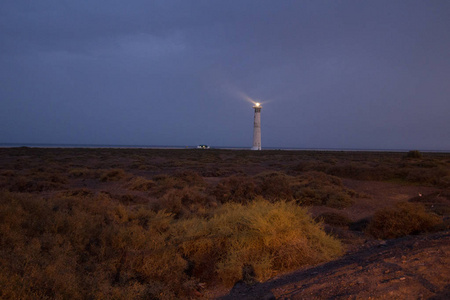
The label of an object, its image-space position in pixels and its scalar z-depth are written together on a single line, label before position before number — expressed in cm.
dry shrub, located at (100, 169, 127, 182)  1709
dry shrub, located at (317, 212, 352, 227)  905
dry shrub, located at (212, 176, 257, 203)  1122
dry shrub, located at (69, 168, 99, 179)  1877
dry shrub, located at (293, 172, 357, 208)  1175
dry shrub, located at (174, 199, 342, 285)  545
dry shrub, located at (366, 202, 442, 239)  748
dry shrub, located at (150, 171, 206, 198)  1338
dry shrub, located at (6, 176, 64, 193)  1304
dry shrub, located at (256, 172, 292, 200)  1147
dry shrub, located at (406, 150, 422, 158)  3066
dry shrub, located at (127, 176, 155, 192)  1428
